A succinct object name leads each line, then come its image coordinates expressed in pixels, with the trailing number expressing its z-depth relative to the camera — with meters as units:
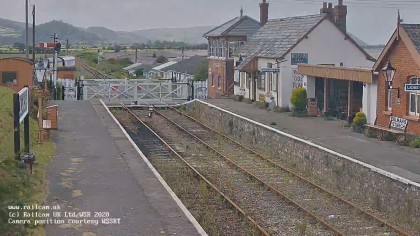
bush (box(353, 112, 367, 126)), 23.62
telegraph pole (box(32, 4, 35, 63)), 39.19
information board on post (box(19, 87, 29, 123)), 14.31
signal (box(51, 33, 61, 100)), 40.16
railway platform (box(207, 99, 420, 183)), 16.53
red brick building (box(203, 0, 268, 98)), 43.75
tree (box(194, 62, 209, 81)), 57.94
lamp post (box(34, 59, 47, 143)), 34.31
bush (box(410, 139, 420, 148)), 19.52
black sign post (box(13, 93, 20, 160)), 13.52
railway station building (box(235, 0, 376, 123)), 26.36
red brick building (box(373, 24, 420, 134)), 20.52
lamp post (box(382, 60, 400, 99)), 21.50
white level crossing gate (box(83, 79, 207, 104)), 41.53
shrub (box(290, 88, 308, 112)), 29.42
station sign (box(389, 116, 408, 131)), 20.75
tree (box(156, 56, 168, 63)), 96.06
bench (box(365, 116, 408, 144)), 20.48
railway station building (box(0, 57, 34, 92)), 33.81
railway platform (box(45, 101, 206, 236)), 10.62
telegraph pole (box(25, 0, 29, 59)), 40.21
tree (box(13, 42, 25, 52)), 103.25
